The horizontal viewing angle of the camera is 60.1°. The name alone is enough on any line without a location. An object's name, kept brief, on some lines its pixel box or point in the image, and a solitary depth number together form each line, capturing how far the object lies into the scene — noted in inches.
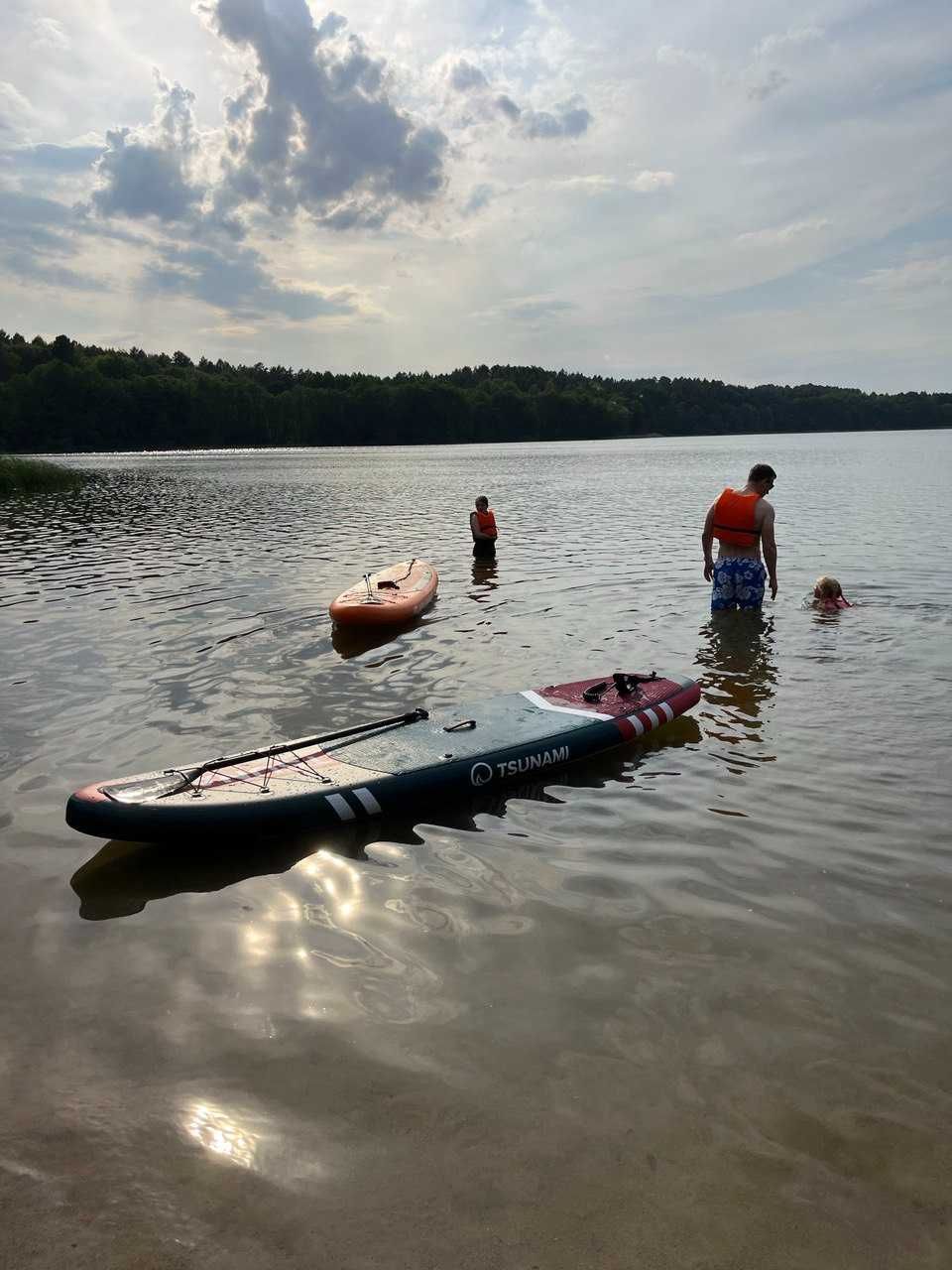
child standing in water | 722.8
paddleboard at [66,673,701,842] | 213.3
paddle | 219.0
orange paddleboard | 469.4
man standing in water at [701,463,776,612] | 441.4
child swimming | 487.5
